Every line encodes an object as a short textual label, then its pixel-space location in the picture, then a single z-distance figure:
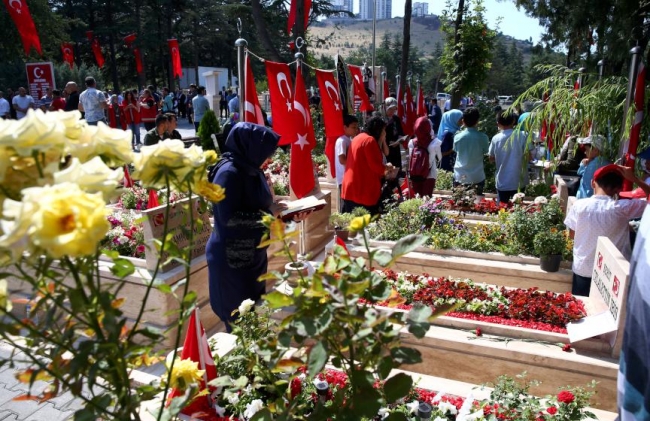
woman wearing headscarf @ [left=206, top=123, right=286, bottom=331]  3.27
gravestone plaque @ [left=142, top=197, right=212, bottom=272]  4.03
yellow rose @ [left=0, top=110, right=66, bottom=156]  0.86
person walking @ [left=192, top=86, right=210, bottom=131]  14.47
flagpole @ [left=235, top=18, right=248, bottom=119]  5.77
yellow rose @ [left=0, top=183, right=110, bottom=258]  0.78
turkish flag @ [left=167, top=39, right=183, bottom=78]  24.77
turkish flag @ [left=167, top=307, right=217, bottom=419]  2.42
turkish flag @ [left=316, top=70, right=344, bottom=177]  7.36
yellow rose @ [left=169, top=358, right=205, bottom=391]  1.31
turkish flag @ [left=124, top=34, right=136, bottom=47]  29.42
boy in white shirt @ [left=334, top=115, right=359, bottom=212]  6.50
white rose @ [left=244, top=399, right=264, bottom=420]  2.28
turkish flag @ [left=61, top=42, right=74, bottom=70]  28.19
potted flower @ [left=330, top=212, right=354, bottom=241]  5.12
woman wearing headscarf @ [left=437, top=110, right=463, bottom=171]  8.70
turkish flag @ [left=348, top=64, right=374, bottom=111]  10.08
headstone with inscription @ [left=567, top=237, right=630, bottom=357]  3.00
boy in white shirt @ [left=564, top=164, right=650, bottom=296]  3.80
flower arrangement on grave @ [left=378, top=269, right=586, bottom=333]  3.57
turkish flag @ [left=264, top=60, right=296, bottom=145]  6.23
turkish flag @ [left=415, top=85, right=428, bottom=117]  13.99
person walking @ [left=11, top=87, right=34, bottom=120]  13.80
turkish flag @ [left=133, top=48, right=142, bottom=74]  31.34
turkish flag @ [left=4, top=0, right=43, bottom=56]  13.36
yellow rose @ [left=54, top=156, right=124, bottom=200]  0.86
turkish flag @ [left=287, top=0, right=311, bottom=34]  13.73
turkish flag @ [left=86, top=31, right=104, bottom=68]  31.17
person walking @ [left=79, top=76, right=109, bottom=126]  11.75
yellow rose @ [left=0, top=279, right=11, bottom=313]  1.02
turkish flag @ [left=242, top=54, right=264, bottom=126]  5.90
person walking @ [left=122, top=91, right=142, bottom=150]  14.82
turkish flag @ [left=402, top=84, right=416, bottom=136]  12.98
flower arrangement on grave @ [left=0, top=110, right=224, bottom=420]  0.79
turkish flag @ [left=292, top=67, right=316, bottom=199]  6.29
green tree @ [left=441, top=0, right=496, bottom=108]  13.26
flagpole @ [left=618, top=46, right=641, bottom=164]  4.33
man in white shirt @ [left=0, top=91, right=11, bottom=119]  14.73
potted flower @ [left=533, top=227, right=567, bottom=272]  4.52
